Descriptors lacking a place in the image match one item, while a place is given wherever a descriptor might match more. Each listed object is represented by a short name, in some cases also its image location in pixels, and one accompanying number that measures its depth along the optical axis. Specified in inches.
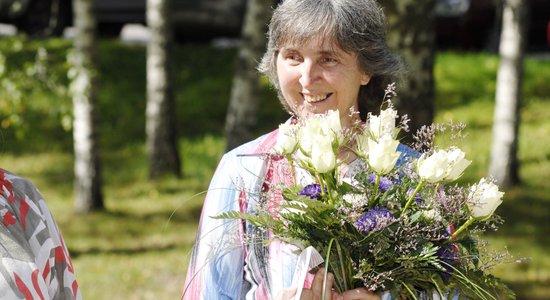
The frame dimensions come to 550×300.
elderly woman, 129.3
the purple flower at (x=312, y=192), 116.4
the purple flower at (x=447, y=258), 117.6
